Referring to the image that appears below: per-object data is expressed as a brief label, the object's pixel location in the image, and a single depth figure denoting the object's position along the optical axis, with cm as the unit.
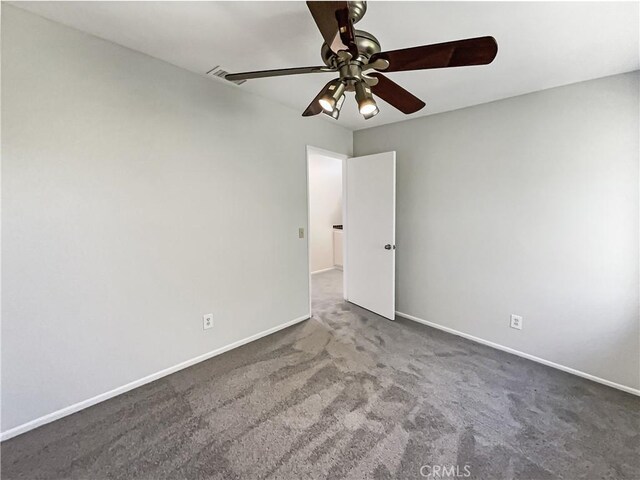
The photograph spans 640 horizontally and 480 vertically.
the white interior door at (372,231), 329
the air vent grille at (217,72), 216
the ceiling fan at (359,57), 112
